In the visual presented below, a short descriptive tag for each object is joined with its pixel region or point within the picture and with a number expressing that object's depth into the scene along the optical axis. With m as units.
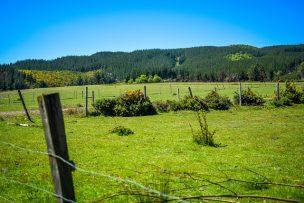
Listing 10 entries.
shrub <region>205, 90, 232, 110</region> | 33.72
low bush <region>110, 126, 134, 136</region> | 18.19
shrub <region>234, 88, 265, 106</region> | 36.16
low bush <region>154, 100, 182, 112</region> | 33.97
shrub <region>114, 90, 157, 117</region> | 31.06
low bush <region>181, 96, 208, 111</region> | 33.09
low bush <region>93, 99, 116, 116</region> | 31.42
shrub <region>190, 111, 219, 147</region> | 14.36
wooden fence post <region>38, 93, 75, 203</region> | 3.54
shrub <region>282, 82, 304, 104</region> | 35.59
